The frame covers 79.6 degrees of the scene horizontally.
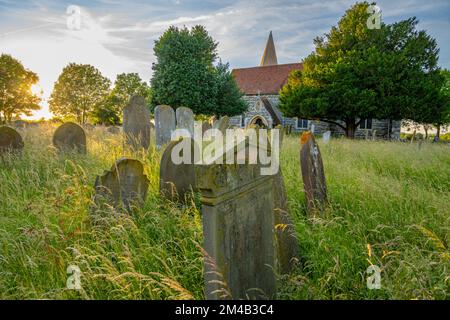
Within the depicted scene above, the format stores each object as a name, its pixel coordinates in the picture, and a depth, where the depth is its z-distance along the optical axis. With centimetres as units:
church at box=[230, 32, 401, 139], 2562
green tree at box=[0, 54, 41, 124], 3306
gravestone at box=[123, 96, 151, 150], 734
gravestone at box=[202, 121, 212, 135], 909
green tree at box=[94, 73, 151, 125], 3966
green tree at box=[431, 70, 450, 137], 1730
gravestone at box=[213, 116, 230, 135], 750
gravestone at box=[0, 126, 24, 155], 597
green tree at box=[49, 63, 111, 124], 3934
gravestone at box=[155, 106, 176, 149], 870
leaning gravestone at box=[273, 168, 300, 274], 271
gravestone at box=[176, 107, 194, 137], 970
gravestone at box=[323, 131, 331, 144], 1193
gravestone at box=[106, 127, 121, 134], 1418
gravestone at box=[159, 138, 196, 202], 382
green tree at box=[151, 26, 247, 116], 2250
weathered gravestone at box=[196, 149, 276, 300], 167
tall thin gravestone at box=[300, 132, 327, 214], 371
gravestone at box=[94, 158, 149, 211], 325
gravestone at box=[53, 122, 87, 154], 643
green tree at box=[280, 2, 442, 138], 1695
